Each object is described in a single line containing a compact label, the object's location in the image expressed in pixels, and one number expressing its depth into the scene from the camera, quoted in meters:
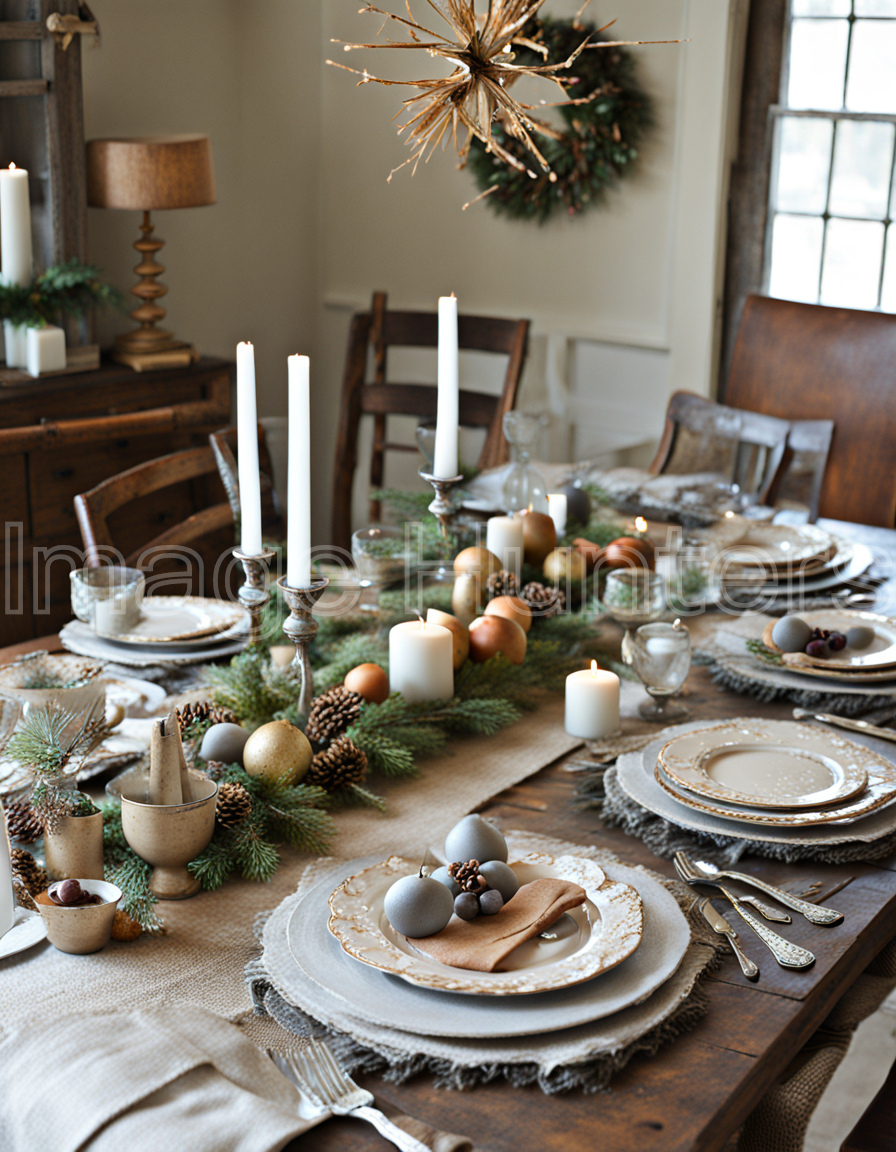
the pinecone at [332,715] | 1.27
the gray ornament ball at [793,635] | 1.53
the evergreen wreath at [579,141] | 3.29
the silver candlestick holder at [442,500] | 1.42
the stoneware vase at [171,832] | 0.99
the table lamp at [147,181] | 2.94
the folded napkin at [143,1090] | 0.72
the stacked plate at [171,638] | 1.54
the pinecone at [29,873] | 1.01
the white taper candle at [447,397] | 1.40
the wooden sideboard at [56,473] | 2.84
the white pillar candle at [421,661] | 1.38
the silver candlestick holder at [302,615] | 1.16
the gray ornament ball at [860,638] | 1.54
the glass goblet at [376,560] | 1.65
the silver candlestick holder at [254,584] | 1.20
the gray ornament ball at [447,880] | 0.96
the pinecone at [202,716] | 1.26
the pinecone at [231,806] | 1.07
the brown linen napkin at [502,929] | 0.88
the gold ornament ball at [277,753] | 1.15
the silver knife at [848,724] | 1.35
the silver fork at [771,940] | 0.93
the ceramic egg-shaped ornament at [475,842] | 1.00
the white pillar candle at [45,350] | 2.90
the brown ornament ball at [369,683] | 1.36
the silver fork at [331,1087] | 0.75
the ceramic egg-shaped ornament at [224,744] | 1.20
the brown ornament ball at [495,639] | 1.48
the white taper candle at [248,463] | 1.21
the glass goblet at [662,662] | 1.39
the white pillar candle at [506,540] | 1.74
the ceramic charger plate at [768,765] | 1.16
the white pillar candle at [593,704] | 1.36
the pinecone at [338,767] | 1.20
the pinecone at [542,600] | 1.64
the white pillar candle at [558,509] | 1.92
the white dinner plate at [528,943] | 0.85
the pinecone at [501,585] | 1.61
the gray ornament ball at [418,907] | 0.91
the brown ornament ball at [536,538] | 1.78
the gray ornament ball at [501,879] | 0.96
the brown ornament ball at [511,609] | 1.55
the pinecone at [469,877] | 0.95
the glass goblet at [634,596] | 1.58
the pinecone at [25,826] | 1.11
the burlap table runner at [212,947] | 0.88
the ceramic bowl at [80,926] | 0.93
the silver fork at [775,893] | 1.00
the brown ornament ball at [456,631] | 1.44
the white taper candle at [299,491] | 1.14
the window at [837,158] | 3.07
